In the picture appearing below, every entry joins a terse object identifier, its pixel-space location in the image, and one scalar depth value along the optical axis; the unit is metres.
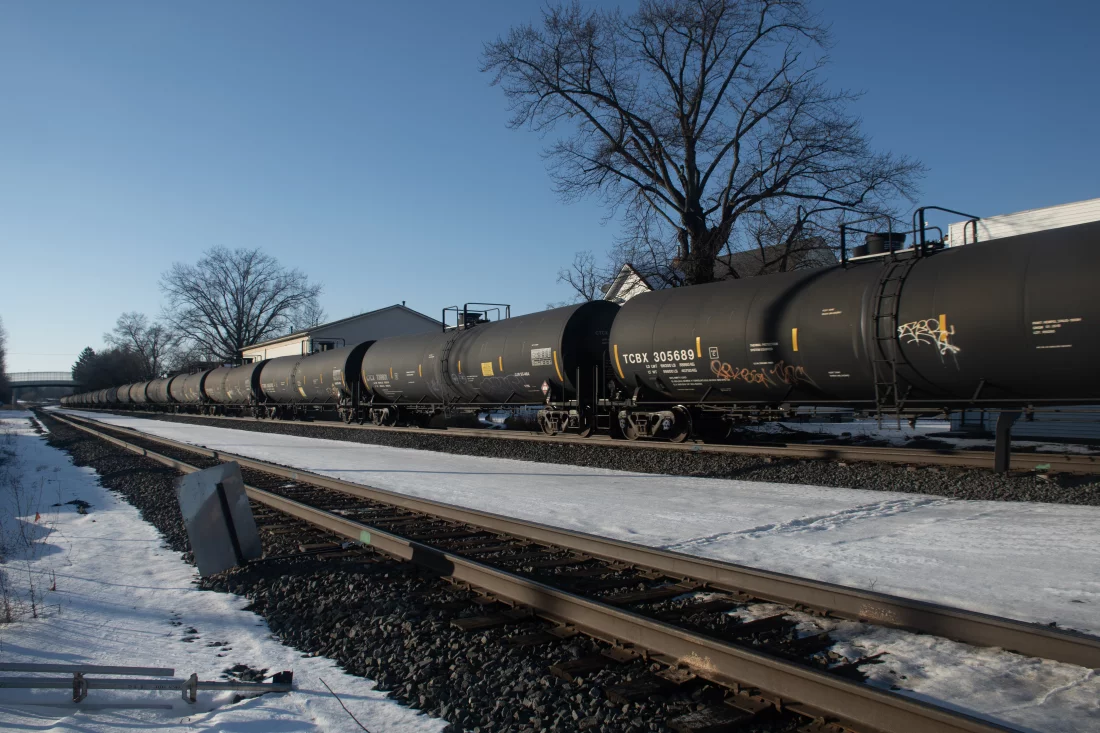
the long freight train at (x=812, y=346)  8.80
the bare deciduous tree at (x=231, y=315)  87.75
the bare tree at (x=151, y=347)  118.06
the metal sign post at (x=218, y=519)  6.90
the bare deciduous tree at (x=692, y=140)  26.08
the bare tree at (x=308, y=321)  93.25
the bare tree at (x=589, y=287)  42.11
